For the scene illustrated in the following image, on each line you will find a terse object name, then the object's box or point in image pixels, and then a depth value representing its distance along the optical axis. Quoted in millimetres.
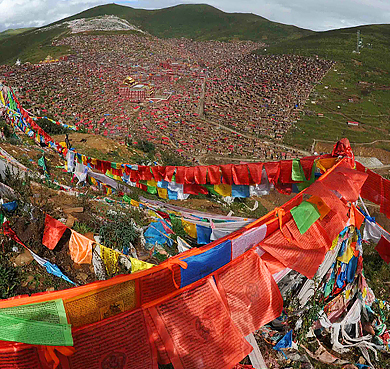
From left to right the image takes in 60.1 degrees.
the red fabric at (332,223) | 5295
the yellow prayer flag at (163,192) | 9367
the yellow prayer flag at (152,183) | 9453
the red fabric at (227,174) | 8273
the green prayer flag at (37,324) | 2783
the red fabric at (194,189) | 8750
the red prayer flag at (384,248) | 6943
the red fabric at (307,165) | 7746
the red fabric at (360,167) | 7891
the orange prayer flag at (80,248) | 5935
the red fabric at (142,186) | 9800
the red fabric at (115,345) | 3145
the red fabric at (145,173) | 9436
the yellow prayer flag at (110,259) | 5305
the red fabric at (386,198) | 7458
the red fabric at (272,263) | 4562
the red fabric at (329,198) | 5121
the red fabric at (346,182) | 5668
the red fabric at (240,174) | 8180
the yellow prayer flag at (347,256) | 6512
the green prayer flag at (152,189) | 9570
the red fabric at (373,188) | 7605
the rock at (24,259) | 6100
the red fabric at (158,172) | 9079
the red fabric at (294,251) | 4539
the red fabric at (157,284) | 3459
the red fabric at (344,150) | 7357
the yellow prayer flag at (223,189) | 8547
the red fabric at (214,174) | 8391
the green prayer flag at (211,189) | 8656
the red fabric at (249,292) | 4051
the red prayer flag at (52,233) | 6375
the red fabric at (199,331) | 3480
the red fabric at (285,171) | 8016
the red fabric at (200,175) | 8500
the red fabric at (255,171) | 8117
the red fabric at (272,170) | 8109
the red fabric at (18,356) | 2941
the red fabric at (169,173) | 8950
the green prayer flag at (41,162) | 12203
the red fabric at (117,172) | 10469
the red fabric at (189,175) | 8602
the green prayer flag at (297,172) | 7930
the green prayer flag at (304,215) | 4887
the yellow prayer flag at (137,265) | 4801
